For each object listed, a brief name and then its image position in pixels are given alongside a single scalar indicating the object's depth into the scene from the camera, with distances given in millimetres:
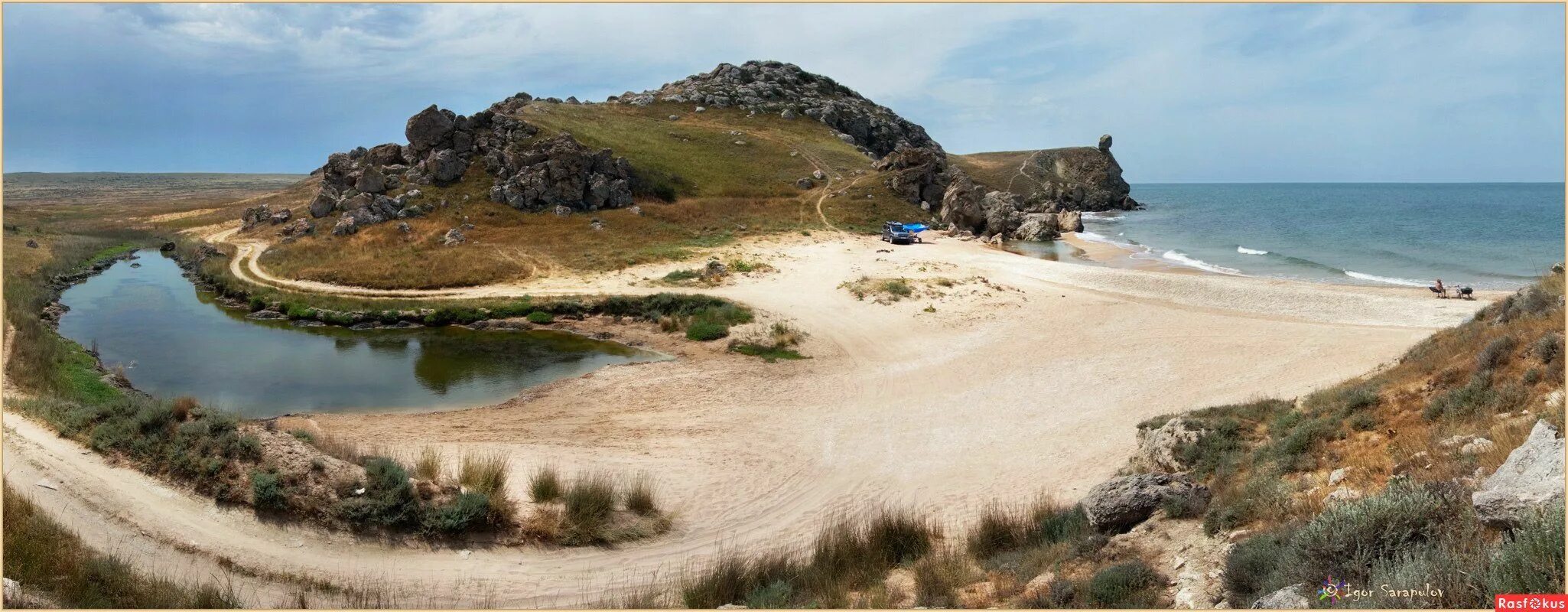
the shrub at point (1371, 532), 6453
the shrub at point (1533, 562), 5301
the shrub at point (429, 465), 12852
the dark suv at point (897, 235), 51500
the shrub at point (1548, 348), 9438
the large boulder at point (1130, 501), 10016
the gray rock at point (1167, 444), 12586
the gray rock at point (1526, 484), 5977
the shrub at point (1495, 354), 10047
